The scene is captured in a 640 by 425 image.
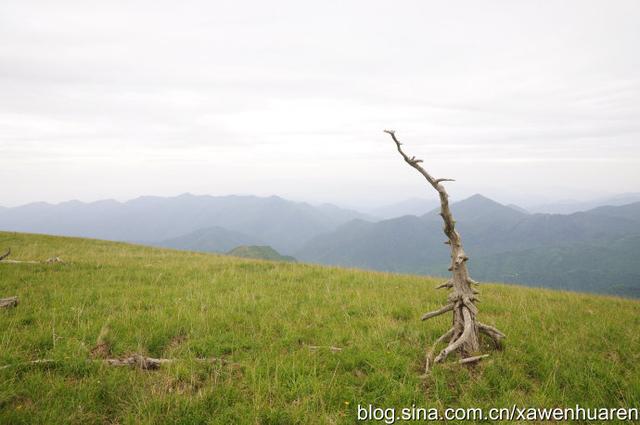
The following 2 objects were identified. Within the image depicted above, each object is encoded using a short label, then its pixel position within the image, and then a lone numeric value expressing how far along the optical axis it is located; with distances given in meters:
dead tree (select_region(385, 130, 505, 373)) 6.56
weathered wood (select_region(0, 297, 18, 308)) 8.24
